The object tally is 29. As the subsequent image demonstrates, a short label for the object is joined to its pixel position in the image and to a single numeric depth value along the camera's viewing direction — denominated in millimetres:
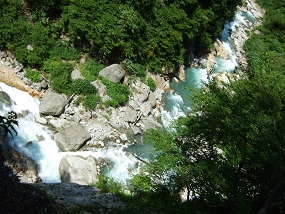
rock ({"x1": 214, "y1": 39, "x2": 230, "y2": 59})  31766
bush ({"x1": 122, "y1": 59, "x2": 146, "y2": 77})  21172
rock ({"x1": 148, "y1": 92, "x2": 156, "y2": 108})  21189
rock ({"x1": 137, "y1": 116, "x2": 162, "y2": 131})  19408
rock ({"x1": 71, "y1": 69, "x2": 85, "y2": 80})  19141
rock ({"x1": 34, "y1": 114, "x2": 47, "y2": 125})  16422
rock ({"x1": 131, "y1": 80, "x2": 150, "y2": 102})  20761
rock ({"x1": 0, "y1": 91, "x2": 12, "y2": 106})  15917
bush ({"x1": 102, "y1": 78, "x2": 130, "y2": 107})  19228
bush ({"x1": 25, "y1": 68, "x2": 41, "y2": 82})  17797
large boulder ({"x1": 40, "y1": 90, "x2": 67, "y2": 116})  16875
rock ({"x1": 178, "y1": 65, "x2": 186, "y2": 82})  25725
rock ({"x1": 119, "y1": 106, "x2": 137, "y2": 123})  19156
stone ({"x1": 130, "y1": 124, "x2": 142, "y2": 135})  18700
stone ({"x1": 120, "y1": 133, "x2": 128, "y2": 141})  17797
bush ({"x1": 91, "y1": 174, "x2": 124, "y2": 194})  13906
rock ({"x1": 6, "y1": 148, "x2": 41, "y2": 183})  13680
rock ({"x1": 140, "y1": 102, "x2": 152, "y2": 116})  20219
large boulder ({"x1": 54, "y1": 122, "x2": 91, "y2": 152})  15836
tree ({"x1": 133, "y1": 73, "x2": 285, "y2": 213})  9047
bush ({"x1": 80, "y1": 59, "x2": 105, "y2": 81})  19516
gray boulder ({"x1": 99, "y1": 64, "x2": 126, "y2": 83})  20062
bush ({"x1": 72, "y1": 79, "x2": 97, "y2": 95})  18408
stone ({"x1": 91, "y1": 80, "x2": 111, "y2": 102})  19234
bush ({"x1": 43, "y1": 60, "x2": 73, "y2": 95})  18000
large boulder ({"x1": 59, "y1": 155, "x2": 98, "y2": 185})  14609
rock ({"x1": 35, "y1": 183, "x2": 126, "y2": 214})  11336
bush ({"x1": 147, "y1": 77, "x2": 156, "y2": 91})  22062
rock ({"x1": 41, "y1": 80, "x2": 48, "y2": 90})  17941
